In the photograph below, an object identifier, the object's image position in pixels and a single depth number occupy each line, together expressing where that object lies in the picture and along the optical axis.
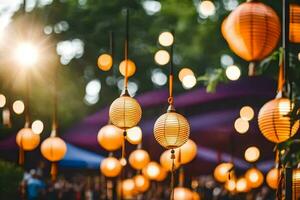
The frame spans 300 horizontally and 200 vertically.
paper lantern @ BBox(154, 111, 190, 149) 4.92
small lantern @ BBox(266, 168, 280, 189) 8.21
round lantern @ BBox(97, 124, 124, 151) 7.50
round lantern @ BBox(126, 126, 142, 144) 8.59
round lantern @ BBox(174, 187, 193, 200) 7.64
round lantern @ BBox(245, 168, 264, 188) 9.35
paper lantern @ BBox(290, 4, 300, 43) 4.50
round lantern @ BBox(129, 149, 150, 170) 9.05
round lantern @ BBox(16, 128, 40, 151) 8.20
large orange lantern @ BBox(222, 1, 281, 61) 3.91
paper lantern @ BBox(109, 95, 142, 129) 5.40
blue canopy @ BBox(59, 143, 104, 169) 11.05
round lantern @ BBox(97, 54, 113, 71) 8.21
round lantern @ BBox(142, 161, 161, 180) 10.19
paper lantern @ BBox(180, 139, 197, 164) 7.63
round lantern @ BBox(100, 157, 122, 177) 8.86
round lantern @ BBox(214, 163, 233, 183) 9.34
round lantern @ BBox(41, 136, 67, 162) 7.93
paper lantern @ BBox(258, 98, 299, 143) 4.14
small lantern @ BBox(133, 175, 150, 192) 10.33
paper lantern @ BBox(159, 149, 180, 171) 8.69
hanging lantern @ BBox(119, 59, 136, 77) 7.48
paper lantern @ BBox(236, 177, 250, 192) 10.12
